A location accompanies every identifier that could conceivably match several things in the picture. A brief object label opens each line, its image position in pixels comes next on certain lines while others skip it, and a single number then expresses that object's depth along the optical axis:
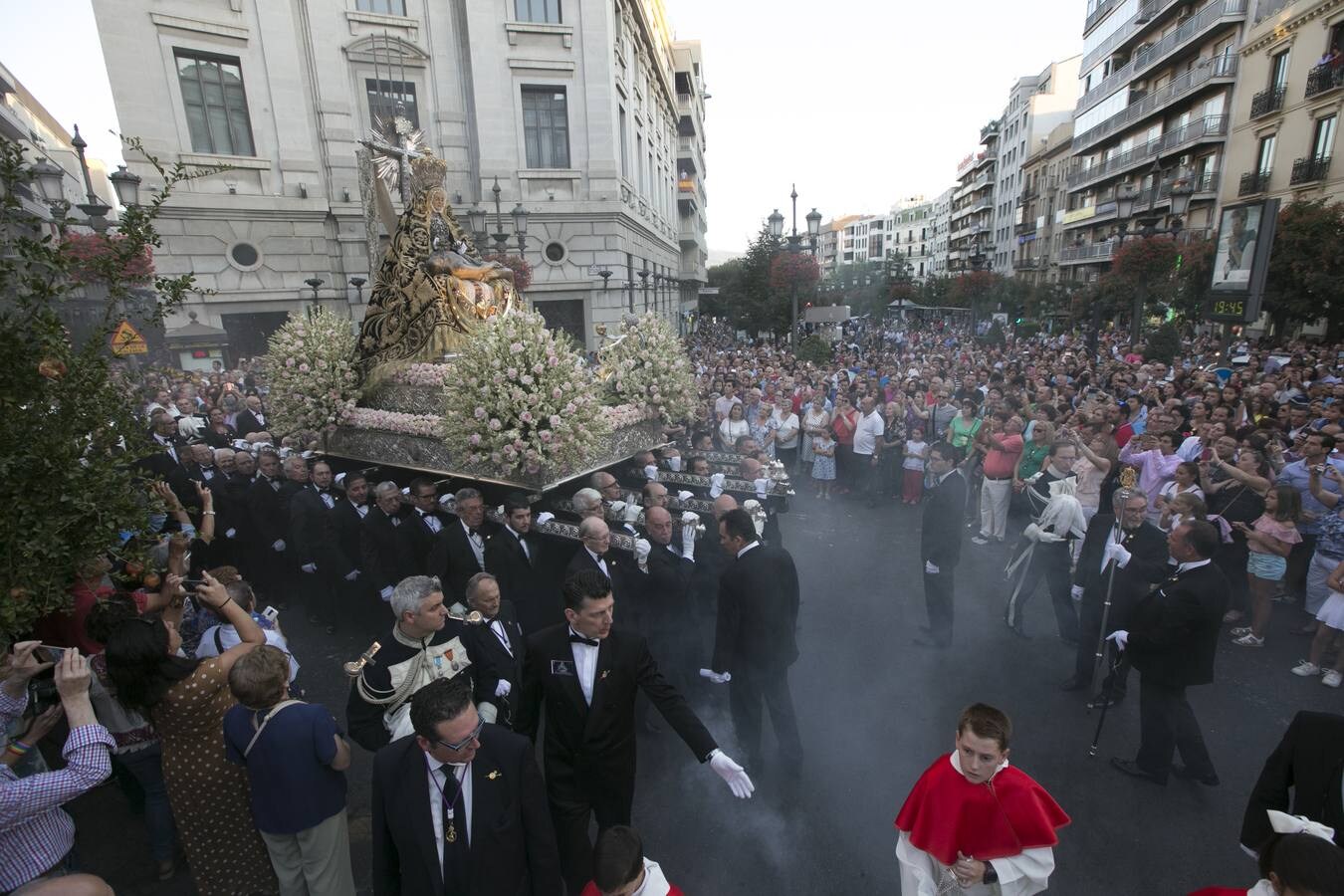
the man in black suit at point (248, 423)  12.22
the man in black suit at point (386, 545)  6.81
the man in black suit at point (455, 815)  2.73
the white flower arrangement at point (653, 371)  8.66
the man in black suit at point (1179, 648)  4.44
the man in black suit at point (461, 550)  5.99
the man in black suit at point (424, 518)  6.92
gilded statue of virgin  8.72
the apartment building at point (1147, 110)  34.62
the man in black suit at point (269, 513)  8.05
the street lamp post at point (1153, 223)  15.20
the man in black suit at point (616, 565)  5.30
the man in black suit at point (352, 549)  7.23
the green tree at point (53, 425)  2.98
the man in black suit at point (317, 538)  7.32
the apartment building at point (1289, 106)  23.30
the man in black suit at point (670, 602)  5.63
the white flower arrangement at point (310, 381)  8.79
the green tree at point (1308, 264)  18.84
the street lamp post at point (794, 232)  16.94
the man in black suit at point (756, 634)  4.76
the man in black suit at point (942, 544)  6.44
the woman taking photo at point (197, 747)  3.30
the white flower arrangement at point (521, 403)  6.52
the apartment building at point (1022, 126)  64.25
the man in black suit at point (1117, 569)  5.25
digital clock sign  13.19
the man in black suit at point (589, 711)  3.51
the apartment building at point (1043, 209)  57.34
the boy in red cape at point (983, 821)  2.73
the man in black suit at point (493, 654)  3.98
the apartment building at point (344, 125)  19.20
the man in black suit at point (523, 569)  5.99
